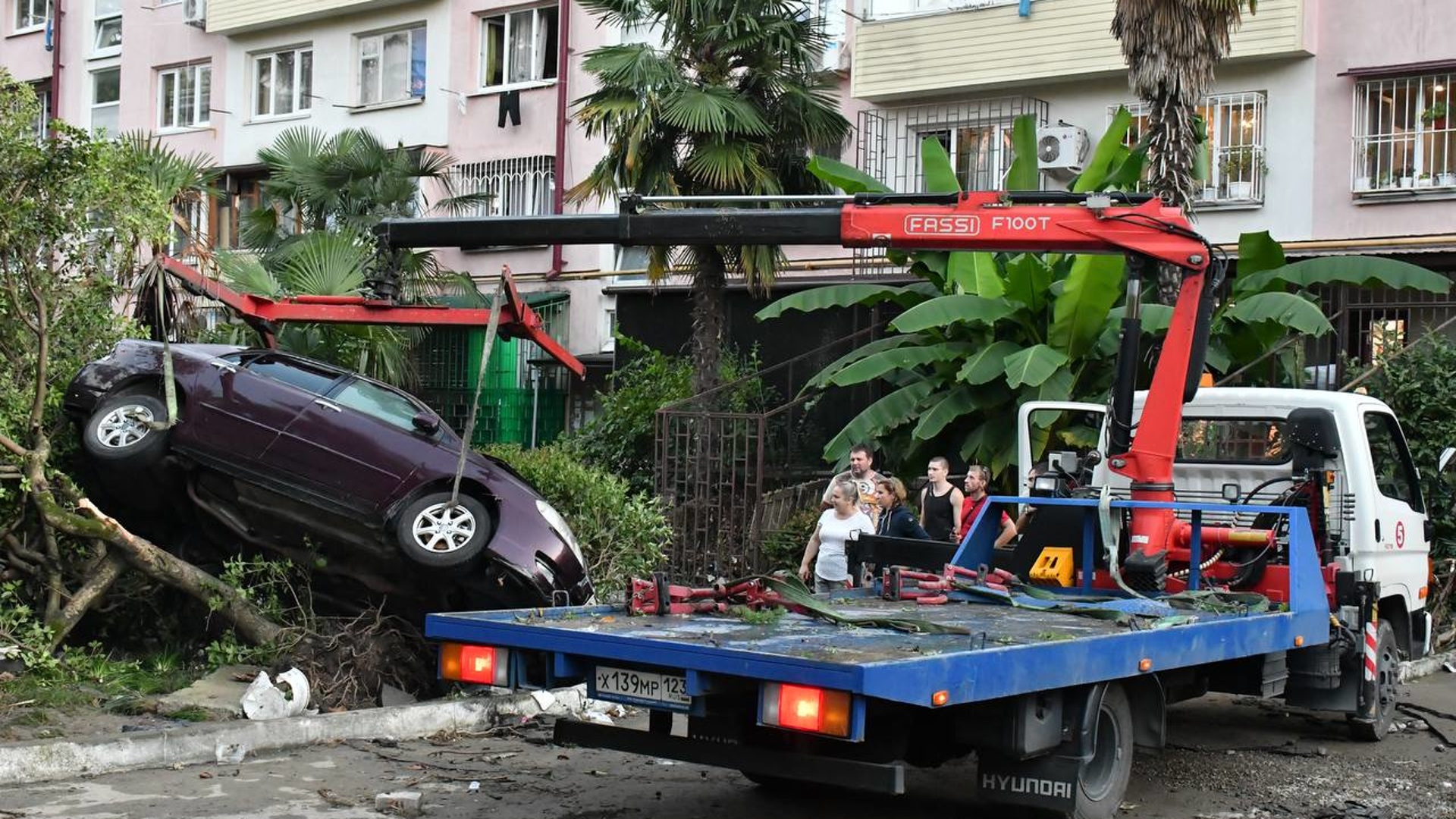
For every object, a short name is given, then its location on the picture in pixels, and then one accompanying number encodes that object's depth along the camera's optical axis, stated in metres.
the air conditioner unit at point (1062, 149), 19.58
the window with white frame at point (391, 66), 26.69
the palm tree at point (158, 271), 10.88
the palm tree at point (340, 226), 17.78
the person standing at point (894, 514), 11.71
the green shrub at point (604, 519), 11.95
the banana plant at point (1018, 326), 14.83
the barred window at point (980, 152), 21.06
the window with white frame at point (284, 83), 28.16
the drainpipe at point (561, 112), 24.36
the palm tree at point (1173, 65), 15.16
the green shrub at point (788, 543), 16.53
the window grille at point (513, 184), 24.77
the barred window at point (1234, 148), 19.30
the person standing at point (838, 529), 11.67
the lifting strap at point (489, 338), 8.04
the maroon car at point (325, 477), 10.23
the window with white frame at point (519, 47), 25.28
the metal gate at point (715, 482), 16.52
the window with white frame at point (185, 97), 29.50
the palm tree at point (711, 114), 17.59
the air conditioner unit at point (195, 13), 29.11
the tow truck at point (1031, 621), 6.21
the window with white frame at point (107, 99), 31.16
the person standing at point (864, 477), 12.34
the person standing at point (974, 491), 11.86
